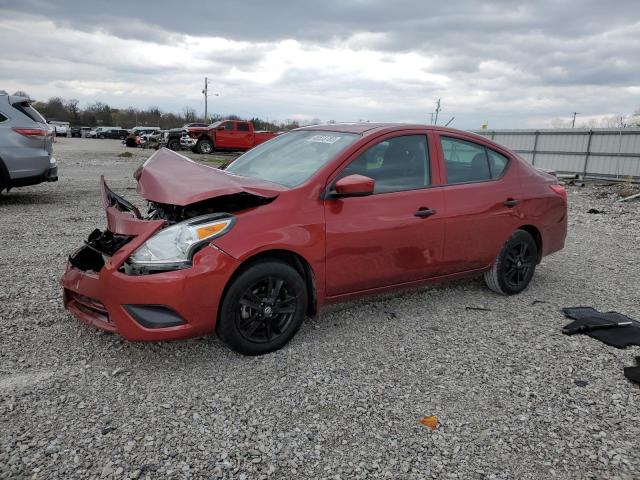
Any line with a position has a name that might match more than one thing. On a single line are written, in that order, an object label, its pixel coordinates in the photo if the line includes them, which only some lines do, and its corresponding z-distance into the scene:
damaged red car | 3.16
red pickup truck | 28.22
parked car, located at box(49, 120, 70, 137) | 60.69
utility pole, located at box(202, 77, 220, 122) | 81.62
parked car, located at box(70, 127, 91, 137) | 66.88
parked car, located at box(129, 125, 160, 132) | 55.56
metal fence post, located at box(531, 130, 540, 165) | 20.89
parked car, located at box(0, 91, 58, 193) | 8.80
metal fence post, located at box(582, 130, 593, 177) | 18.67
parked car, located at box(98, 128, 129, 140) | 59.69
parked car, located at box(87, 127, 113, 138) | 61.34
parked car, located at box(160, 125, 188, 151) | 31.91
